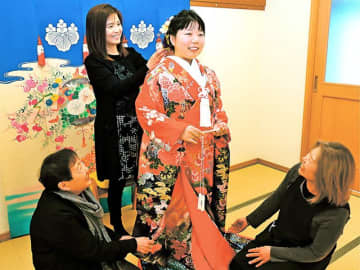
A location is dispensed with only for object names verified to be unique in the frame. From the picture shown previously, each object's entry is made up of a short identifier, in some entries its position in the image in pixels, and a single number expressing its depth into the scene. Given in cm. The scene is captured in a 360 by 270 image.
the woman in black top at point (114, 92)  196
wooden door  292
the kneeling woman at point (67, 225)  131
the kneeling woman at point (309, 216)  138
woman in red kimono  175
